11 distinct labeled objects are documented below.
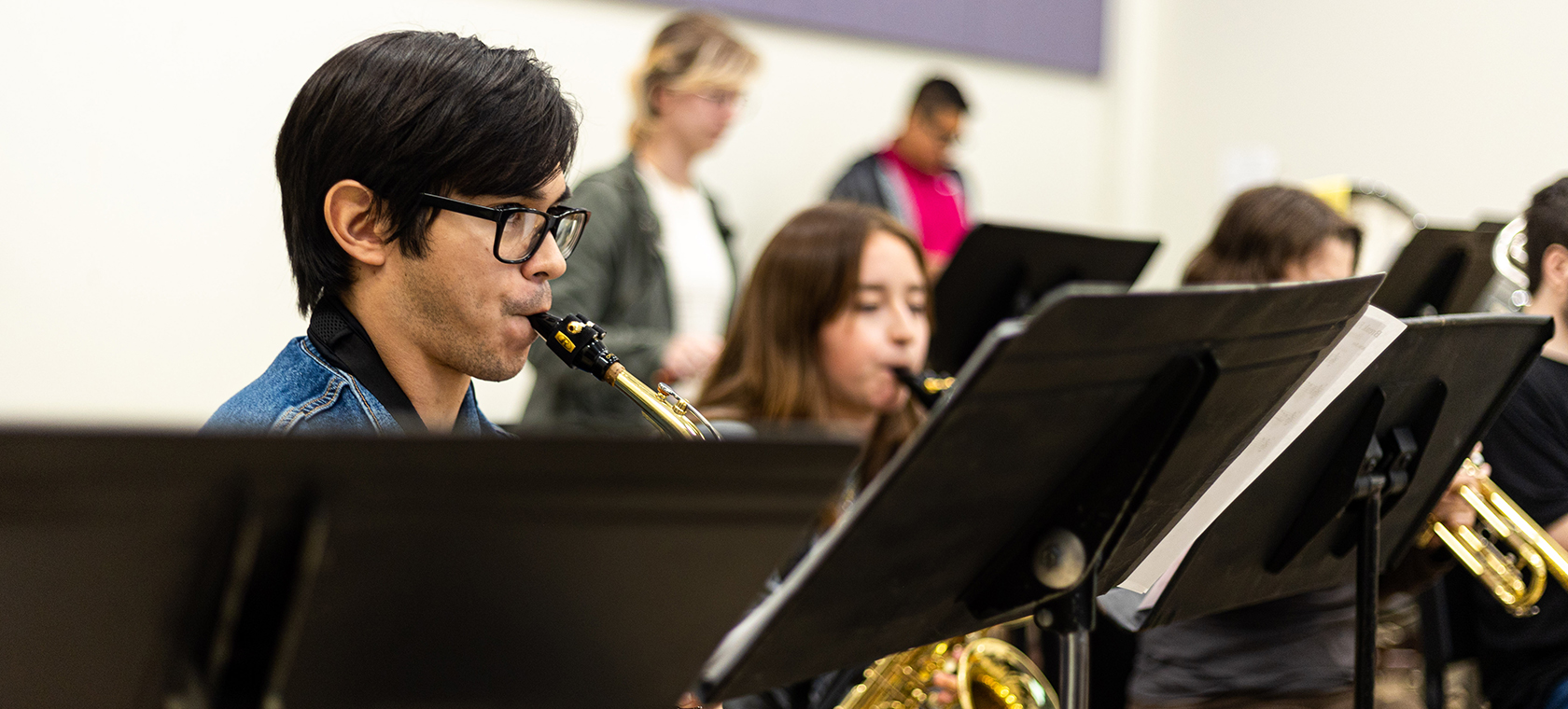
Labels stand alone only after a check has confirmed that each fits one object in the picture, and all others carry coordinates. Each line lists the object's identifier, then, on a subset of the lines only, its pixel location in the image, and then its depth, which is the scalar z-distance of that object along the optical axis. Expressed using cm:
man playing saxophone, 241
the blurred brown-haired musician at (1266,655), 291
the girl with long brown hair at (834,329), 310
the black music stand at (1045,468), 214
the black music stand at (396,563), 201
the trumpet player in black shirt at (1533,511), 287
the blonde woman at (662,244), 331
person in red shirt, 491
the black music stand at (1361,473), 244
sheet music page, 239
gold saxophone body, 300
